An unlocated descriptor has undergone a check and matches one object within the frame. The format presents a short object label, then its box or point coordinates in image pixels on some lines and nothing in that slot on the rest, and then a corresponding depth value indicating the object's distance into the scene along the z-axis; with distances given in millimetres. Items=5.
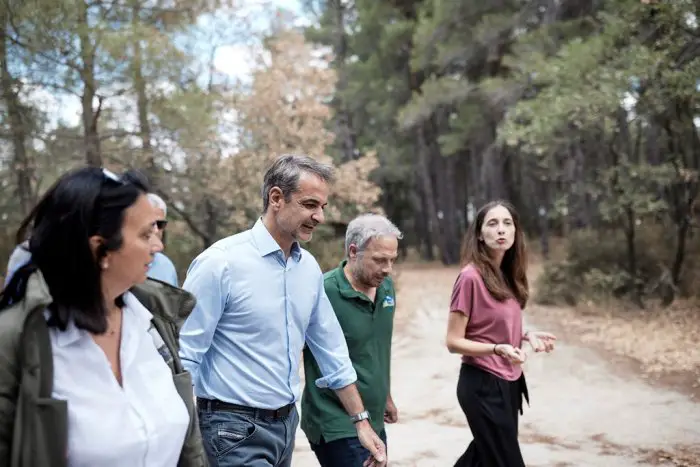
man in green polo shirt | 3191
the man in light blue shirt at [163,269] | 5012
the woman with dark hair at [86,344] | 1416
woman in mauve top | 3521
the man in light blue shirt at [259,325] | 2535
